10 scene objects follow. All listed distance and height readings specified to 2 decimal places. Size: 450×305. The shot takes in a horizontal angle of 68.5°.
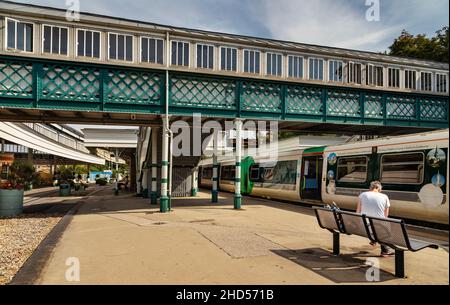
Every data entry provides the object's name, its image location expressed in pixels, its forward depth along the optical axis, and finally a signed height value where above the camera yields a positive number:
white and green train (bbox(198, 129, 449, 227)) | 9.10 -0.46
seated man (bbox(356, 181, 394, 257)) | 6.32 -0.82
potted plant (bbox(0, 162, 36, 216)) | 13.58 -1.60
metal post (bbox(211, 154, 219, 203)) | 18.34 -1.29
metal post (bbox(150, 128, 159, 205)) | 19.39 +0.37
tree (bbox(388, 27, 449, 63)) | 26.07 +10.24
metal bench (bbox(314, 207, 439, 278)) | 5.11 -1.22
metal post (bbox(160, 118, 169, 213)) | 14.02 -0.73
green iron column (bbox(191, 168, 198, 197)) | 22.78 -1.54
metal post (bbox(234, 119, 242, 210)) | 15.06 -0.12
